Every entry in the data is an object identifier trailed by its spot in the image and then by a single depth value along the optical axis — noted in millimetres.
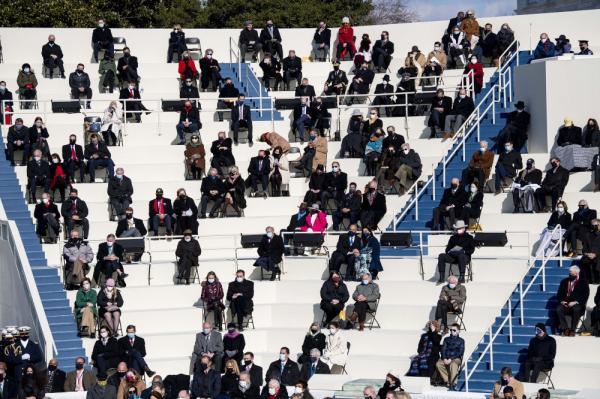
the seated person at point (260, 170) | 41719
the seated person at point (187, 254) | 38406
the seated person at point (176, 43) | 49375
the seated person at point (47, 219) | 39781
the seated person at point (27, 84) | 46656
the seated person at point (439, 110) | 43250
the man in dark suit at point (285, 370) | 33688
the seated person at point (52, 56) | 47875
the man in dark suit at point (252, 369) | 33656
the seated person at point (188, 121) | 44031
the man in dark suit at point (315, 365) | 34344
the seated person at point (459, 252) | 36531
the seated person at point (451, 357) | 33406
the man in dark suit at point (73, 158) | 41906
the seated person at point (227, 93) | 46172
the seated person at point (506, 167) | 39781
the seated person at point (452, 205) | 38688
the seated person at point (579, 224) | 35969
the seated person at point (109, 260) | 37812
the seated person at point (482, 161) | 39625
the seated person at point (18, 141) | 42719
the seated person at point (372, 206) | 39562
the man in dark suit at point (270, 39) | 49719
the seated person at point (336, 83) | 47062
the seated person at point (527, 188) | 38688
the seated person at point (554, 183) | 38375
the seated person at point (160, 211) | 40156
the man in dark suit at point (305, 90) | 46562
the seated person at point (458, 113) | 43188
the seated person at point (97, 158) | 42156
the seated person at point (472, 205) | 38531
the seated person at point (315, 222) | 39431
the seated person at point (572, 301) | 33969
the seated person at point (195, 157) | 42562
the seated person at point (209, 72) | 47906
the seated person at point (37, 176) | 41062
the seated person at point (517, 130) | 41344
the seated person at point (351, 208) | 39719
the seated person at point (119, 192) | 40906
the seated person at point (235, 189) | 40906
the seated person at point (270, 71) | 48531
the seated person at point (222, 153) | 42250
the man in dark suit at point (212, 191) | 40875
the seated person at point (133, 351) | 35000
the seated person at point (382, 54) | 48500
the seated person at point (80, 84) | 46844
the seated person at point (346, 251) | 37562
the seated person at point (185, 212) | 40000
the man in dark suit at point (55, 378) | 33750
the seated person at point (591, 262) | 34750
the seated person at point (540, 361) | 32906
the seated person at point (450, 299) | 35438
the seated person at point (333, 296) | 36375
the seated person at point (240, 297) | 37031
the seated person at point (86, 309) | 36531
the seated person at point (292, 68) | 48375
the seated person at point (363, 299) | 36281
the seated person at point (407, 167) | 41125
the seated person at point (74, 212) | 39781
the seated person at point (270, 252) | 38375
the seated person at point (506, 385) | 29906
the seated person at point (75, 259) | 37875
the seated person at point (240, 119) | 43938
